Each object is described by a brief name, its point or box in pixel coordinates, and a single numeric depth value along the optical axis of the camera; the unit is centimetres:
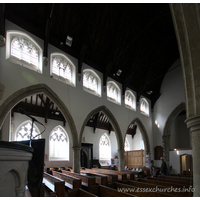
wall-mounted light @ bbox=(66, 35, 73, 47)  926
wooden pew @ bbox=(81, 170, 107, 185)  643
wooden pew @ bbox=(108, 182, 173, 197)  503
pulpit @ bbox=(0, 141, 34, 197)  145
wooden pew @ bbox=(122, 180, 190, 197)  522
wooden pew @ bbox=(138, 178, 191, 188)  614
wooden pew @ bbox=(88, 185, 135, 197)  494
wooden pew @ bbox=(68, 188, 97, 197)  478
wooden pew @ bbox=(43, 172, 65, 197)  499
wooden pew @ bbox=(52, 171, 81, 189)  549
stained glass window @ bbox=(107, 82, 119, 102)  1252
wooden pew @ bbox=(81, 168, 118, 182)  698
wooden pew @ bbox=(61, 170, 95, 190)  590
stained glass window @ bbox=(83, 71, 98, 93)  1102
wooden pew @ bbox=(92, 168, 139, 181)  1008
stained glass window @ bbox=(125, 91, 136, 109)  1394
